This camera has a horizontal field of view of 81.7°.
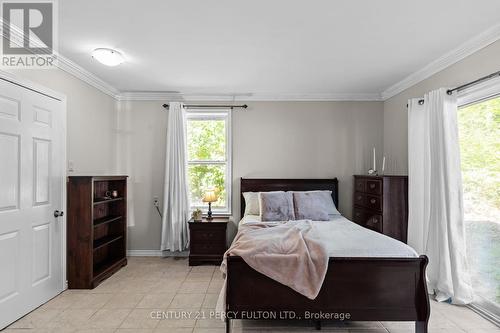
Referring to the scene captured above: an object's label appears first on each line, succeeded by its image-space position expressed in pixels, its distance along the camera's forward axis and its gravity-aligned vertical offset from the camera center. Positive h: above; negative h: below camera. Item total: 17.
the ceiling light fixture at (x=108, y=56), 3.02 +1.23
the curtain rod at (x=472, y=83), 2.58 +0.82
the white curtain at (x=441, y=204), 2.94 -0.38
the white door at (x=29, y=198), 2.55 -0.26
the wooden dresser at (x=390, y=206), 3.71 -0.48
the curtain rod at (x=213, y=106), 4.66 +1.03
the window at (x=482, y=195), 2.80 -0.27
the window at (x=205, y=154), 4.79 +0.27
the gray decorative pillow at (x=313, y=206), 3.87 -0.50
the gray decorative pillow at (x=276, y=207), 3.81 -0.50
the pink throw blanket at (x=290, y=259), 2.29 -0.72
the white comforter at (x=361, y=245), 2.42 -0.66
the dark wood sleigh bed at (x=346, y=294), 2.31 -1.00
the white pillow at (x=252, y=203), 4.27 -0.50
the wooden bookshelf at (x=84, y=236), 3.39 -0.76
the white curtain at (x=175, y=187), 4.48 -0.26
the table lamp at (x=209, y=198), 4.32 -0.41
